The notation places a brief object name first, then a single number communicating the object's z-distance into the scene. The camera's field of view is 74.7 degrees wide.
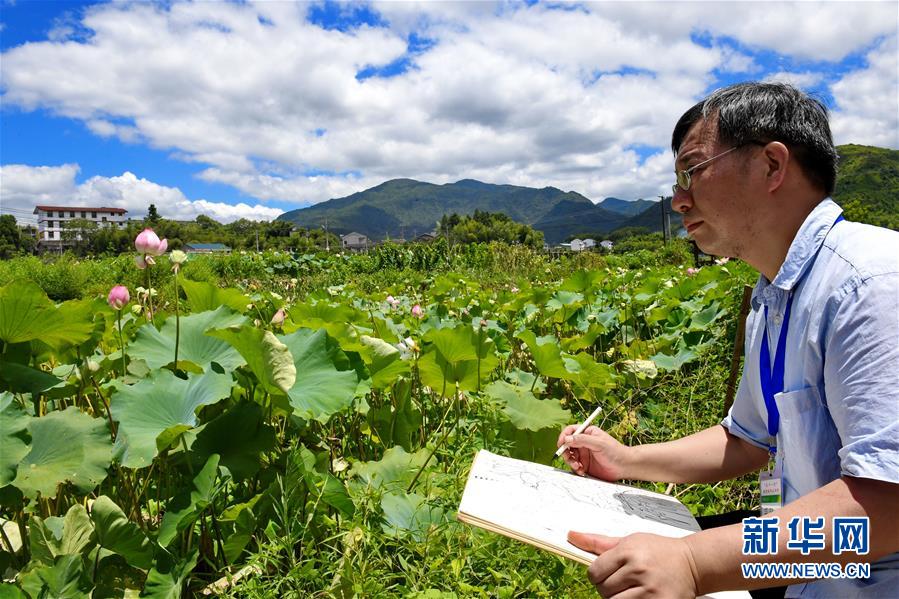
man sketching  0.79
